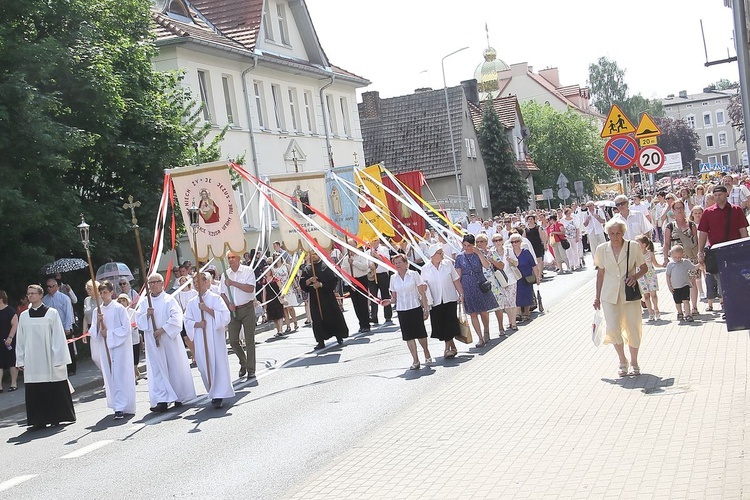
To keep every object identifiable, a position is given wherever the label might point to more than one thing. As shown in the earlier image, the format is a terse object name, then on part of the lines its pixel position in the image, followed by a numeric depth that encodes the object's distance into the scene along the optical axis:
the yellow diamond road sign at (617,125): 15.92
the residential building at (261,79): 33.66
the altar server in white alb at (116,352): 14.34
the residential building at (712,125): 154.50
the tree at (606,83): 114.68
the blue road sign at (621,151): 16.06
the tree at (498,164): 66.69
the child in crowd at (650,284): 15.38
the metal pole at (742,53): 8.91
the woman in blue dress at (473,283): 16.25
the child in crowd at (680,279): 15.03
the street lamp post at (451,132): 53.44
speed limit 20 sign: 18.58
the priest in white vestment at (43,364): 13.98
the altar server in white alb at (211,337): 14.09
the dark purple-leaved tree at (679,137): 130.00
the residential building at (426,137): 58.25
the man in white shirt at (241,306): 16.41
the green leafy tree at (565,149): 79.38
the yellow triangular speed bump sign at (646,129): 17.21
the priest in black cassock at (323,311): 19.14
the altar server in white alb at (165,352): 14.53
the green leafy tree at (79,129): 18.73
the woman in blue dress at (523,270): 18.47
